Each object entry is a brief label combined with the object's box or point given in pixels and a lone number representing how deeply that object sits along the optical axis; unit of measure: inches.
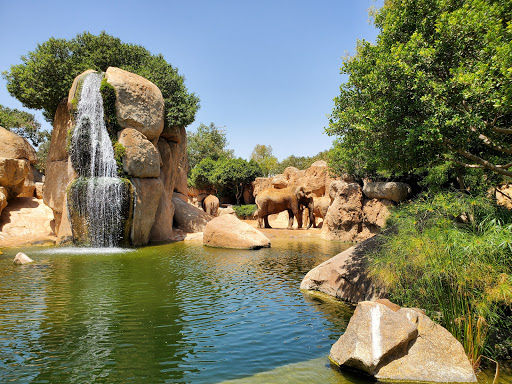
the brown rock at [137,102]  799.7
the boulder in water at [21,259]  504.9
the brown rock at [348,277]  335.6
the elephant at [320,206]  1163.0
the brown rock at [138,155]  780.6
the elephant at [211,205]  1392.7
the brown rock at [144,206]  770.8
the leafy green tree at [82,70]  897.5
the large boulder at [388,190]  770.8
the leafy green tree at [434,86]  258.5
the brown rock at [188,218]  989.8
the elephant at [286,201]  1110.4
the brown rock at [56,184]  840.9
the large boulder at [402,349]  198.5
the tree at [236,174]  1727.4
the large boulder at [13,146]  892.0
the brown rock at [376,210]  792.9
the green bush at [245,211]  1553.9
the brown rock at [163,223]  879.7
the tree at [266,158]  2457.3
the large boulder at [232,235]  711.7
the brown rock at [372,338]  202.7
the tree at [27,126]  1414.9
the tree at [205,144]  2290.8
